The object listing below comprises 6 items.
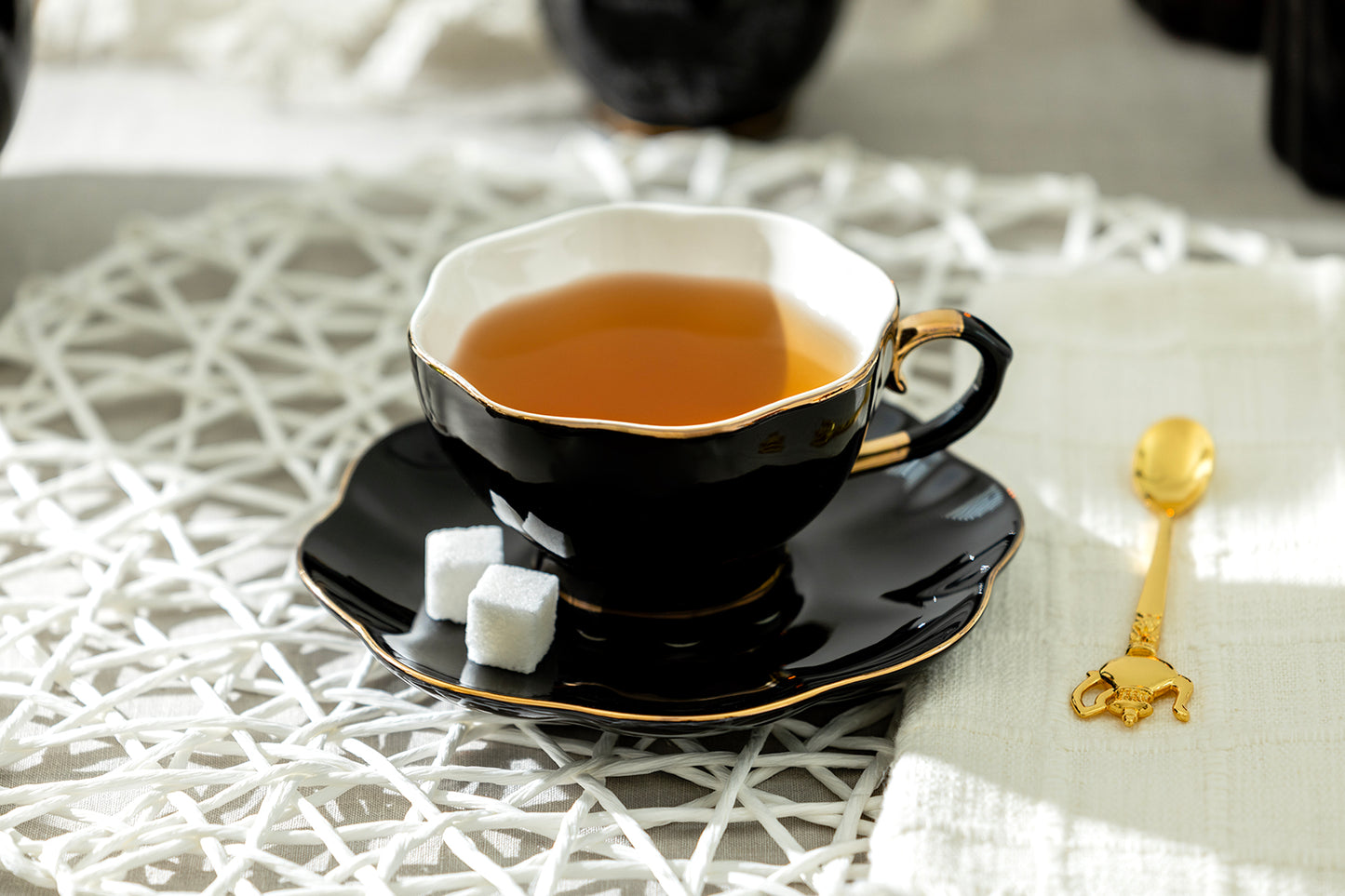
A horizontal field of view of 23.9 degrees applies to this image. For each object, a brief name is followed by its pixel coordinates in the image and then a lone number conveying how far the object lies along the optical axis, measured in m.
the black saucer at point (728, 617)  0.67
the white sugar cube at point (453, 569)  0.69
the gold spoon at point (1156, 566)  0.68
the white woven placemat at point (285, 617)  0.66
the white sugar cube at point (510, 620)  0.68
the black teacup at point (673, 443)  0.67
